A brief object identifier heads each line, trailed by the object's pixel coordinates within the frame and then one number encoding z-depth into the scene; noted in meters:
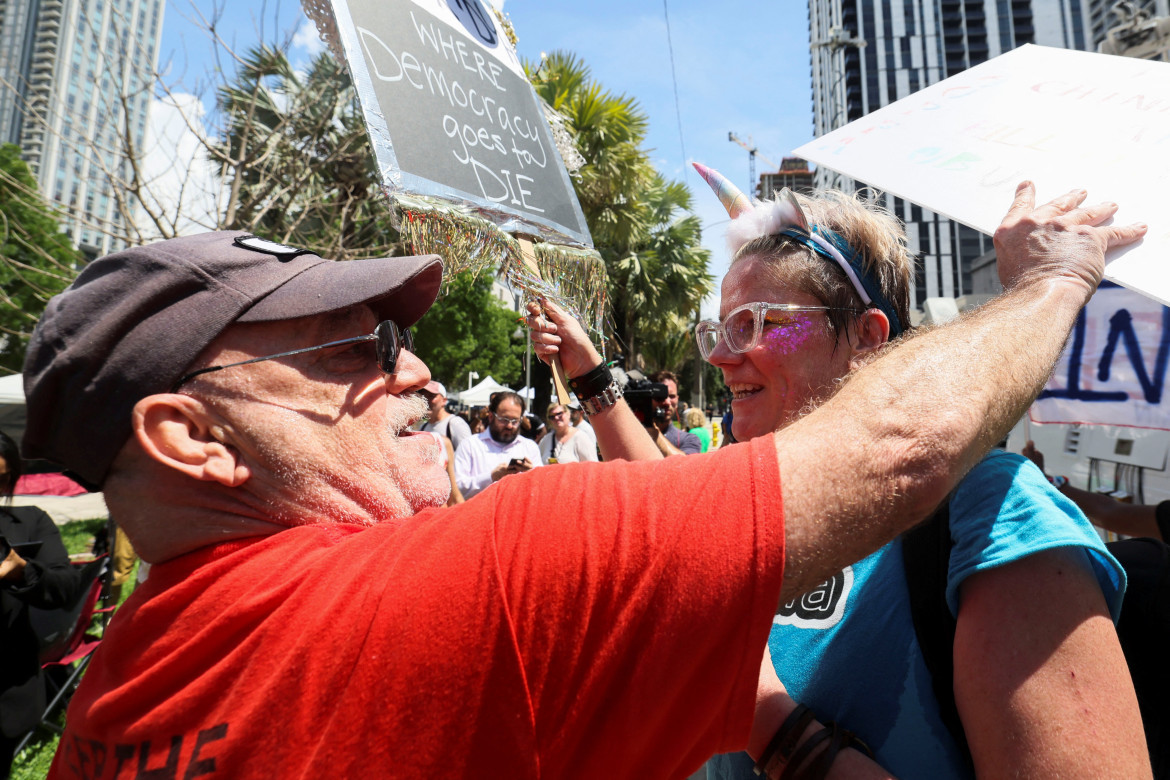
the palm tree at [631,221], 11.12
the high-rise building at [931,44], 72.44
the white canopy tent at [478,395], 26.08
